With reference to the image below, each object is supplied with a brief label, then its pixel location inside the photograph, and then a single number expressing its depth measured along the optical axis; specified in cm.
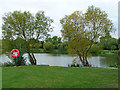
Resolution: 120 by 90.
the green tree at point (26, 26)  1274
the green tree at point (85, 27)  1203
